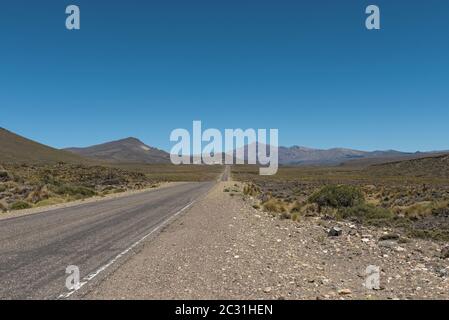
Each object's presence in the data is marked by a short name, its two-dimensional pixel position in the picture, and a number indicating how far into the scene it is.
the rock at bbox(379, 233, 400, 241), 15.69
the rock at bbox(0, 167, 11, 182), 42.66
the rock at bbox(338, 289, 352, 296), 8.31
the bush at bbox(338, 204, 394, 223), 21.54
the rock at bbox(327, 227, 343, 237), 16.36
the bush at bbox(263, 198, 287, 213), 25.29
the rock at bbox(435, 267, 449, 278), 10.41
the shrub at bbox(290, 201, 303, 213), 25.11
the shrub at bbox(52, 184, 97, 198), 37.03
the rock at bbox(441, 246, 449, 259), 12.64
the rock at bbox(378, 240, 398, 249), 14.40
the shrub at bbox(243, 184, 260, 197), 40.82
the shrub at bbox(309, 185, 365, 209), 26.03
